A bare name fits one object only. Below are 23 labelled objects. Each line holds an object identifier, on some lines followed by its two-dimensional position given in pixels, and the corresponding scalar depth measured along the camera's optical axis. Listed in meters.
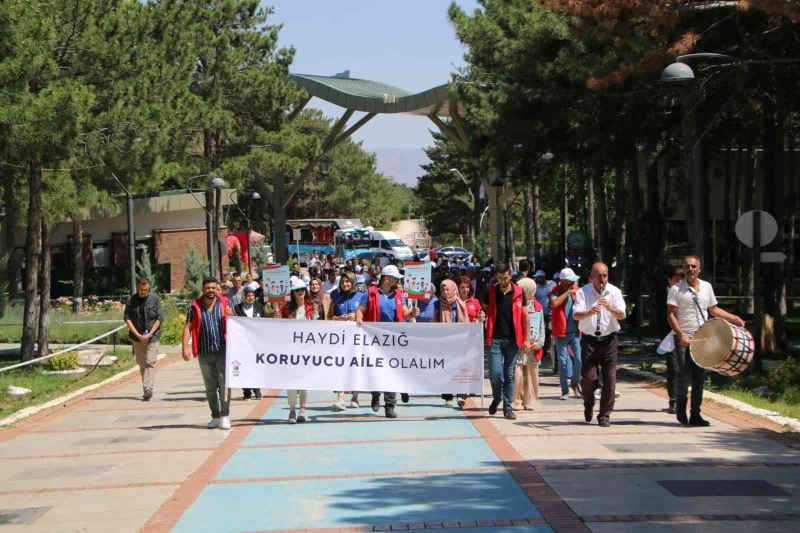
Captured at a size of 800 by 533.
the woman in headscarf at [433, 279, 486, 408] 14.27
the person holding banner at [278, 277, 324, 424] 14.48
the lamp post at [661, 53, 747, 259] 19.12
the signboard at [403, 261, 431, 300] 17.36
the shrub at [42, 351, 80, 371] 21.42
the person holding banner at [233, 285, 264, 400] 15.97
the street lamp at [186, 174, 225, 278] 34.94
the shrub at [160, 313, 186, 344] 27.39
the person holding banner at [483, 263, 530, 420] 12.80
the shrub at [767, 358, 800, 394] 15.10
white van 84.50
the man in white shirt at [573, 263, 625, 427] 12.15
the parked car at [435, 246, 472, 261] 76.44
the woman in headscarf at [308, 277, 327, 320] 15.20
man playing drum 11.98
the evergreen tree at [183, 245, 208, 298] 42.25
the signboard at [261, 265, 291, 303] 20.97
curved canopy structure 57.50
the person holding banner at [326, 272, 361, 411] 13.88
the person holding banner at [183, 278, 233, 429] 12.84
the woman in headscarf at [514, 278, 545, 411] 13.84
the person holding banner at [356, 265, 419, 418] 13.41
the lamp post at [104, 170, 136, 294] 30.21
